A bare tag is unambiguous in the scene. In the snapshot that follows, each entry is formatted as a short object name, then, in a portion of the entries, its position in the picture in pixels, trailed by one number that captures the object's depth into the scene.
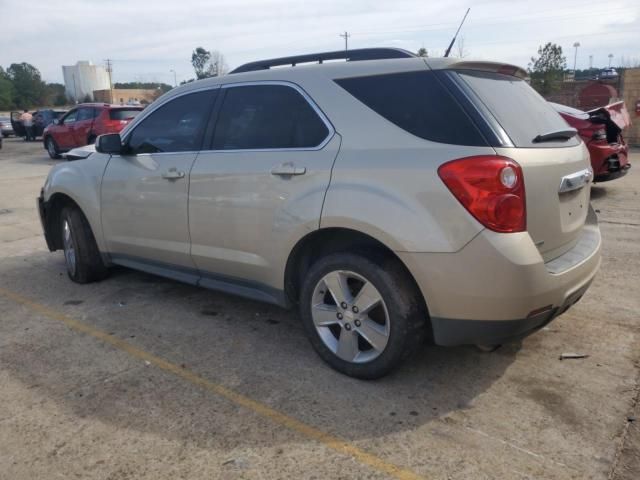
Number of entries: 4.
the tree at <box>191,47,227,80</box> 82.19
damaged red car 7.90
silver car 2.84
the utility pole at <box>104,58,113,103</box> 65.65
